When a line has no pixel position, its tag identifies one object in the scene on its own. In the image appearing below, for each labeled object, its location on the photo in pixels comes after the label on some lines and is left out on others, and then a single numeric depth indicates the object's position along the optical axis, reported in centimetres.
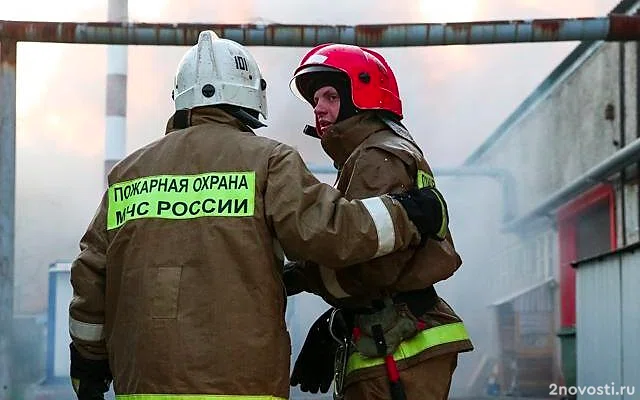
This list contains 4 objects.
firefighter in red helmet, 310
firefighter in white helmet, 277
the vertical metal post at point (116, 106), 1922
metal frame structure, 663
